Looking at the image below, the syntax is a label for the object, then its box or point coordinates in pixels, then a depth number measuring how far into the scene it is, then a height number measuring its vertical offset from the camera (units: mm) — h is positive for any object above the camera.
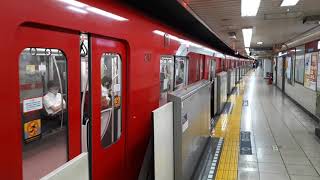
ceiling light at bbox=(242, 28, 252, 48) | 10512 +1339
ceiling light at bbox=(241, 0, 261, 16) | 5844 +1291
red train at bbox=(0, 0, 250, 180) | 1568 -136
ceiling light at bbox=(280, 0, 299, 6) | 5844 +1299
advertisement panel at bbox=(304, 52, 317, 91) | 8652 -119
